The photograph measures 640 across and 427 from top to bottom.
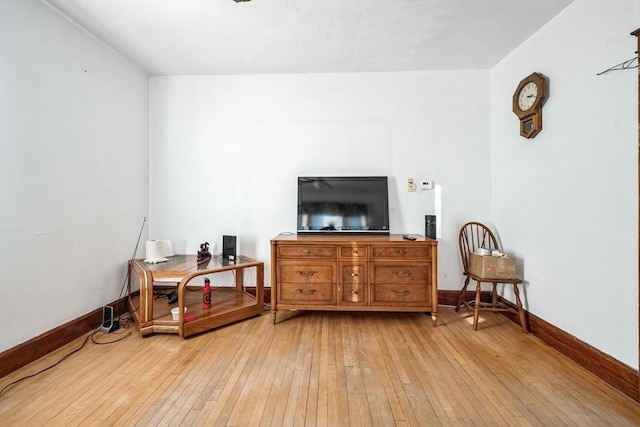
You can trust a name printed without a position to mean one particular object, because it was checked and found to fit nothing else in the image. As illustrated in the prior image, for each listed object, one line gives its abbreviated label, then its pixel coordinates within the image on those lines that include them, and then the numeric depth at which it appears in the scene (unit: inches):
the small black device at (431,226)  97.2
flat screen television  108.7
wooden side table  85.1
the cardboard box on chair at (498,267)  88.8
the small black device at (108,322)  89.3
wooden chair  87.7
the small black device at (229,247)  106.7
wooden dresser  92.0
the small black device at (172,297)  103.7
